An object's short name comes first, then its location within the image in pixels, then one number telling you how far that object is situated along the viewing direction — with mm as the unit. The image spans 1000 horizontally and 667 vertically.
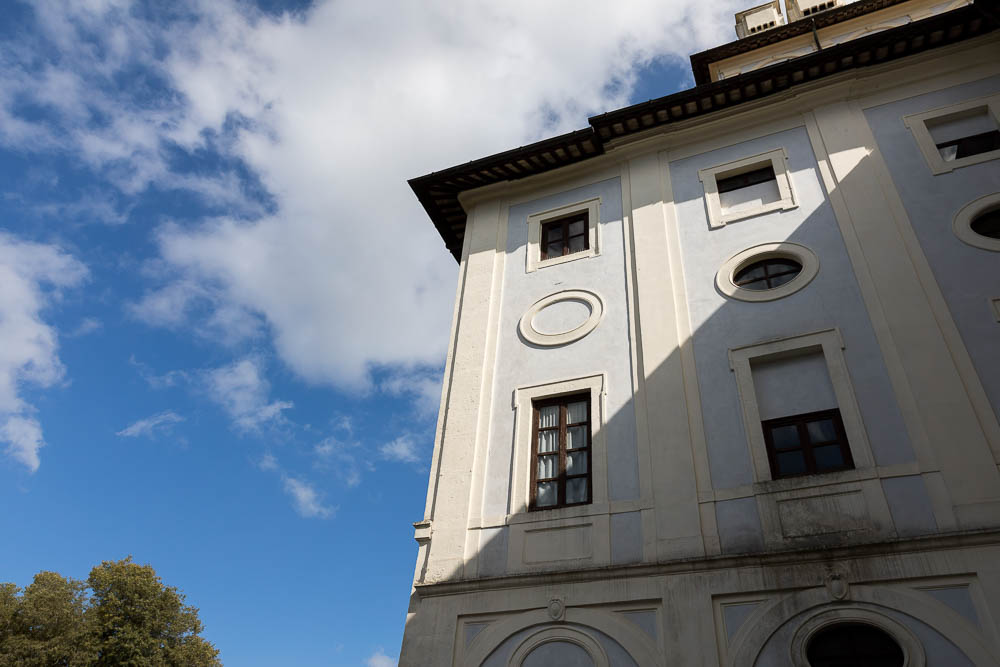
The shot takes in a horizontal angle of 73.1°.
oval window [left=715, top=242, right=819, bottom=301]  10008
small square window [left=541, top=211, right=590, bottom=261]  12930
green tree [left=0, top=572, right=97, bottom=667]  18609
